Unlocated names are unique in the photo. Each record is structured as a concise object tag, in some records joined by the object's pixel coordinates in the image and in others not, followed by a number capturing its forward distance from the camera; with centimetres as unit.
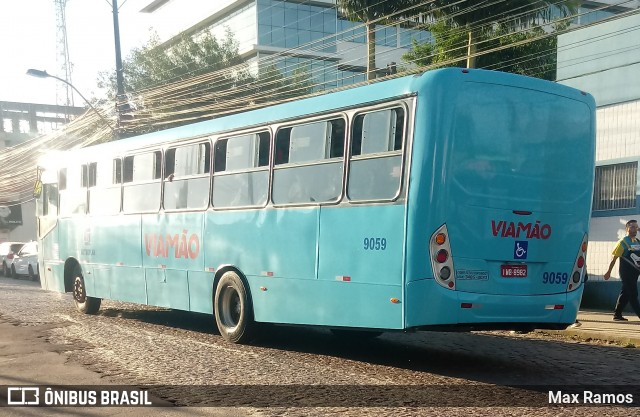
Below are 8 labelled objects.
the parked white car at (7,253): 3684
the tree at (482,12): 2277
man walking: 1388
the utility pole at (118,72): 2753
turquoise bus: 834
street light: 2731
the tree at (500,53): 2866
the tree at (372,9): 2341
